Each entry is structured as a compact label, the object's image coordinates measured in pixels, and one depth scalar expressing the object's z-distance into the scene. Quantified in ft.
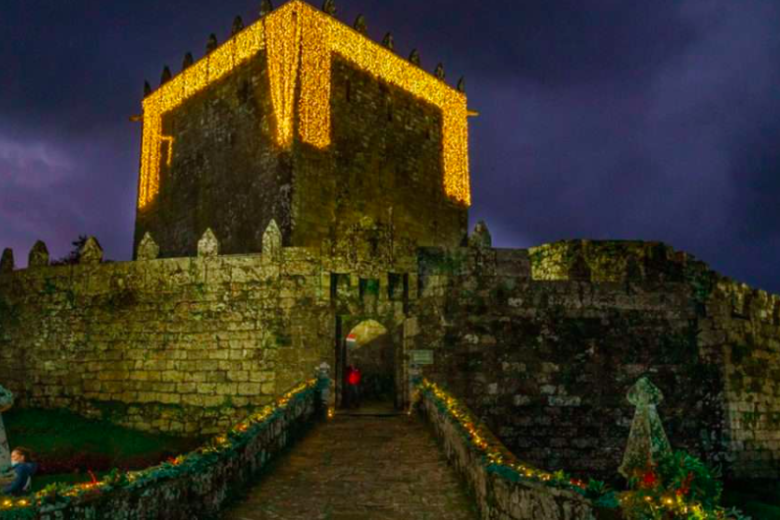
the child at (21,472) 24.07
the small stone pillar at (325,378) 51.04
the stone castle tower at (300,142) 73.05
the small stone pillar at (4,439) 24.06
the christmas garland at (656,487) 18.31
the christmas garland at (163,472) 18.65
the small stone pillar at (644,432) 28.53
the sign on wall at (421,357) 52.49
